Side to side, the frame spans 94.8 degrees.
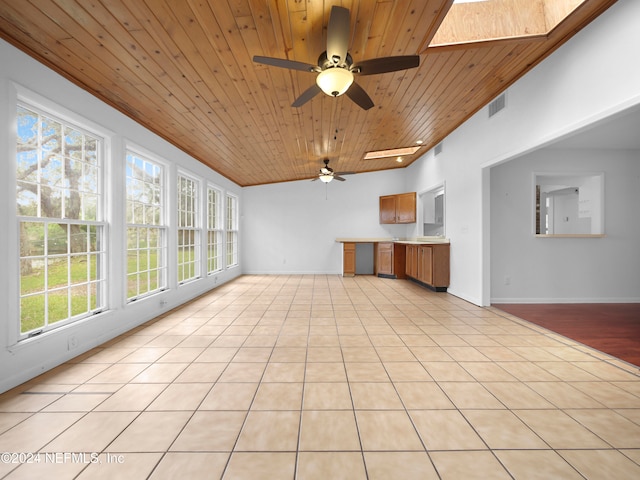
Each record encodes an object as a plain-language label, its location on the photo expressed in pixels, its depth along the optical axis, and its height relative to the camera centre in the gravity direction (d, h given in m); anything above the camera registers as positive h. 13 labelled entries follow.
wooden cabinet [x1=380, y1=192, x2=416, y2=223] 7.36 +0.73
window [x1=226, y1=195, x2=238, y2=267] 7.64 +0.17
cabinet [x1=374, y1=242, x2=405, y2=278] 7.50 -0.62
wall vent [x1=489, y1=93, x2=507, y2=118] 3.79 +1.74
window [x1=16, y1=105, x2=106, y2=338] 2.45 +0.40
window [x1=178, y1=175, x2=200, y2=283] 5.07 +0.10
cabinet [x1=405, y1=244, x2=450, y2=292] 5.56 -0.59
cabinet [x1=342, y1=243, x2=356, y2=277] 7.98 -0.68
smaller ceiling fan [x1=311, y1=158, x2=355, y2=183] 6.32 +1.34
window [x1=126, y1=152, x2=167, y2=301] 3.75 +0.20
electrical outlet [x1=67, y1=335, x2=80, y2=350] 2.64 -0.96
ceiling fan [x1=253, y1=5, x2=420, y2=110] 2.05 +1.30
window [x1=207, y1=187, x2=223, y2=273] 6.41 +0.10
